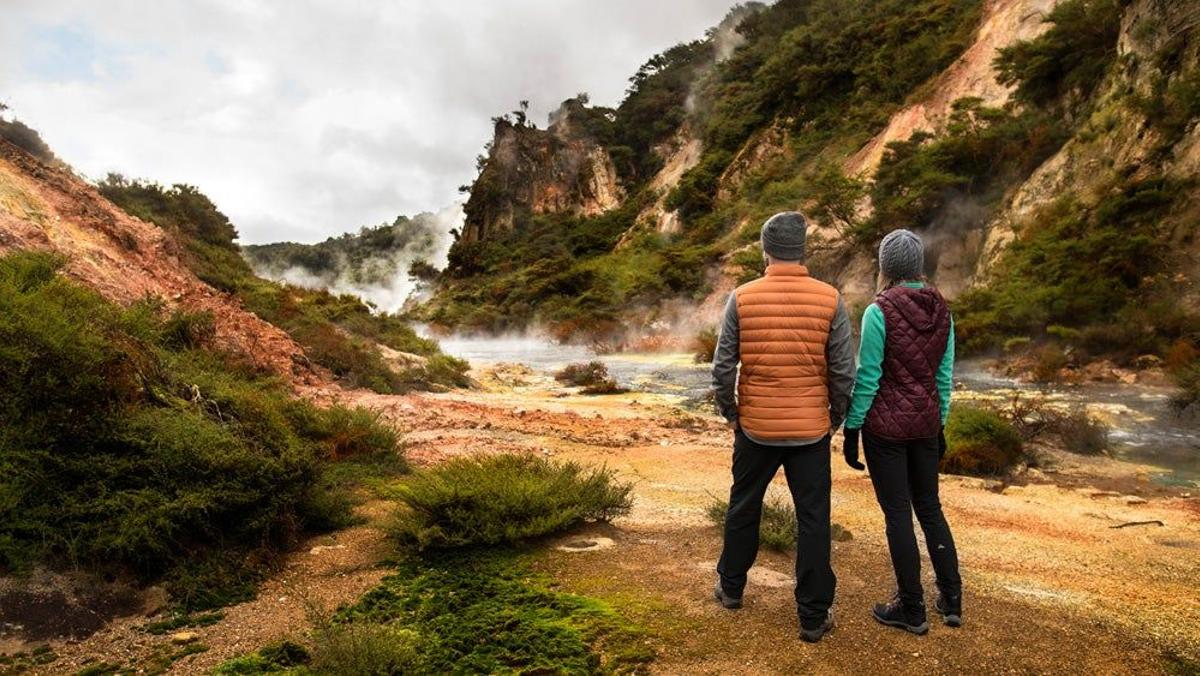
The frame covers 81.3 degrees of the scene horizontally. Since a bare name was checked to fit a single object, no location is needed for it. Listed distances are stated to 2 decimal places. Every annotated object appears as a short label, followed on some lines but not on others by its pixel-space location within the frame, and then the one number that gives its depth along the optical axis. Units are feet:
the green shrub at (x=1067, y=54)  71.67
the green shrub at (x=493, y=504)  14.07
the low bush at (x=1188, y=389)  34.60
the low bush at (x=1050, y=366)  48.70
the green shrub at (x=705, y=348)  78.23
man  10.50
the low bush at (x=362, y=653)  8.46
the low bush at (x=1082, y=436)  29.45
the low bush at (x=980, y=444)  26.43
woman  10.46
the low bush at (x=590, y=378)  53.72
